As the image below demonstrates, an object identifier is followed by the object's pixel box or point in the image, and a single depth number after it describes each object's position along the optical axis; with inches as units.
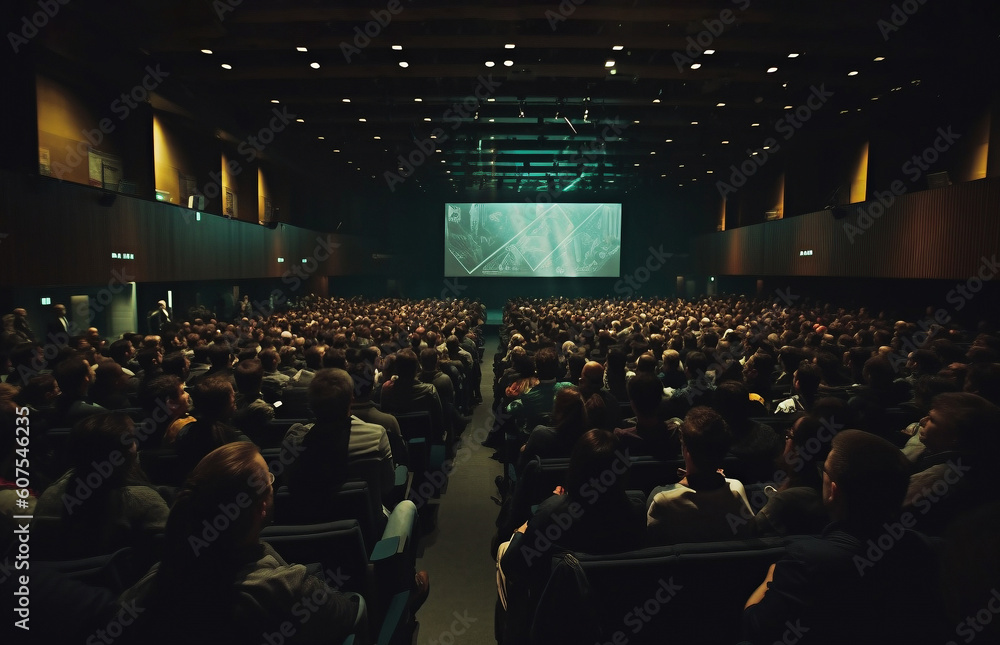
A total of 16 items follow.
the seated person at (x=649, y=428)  120.8
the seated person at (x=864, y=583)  61.0
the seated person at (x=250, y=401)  144.2
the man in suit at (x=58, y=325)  376.8
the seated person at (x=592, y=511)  77.5
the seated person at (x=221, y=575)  51.7
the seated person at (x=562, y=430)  120.4
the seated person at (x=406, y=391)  186.9
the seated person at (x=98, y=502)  76.0
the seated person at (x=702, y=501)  86.7
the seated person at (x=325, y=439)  97.5
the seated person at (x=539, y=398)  170.9
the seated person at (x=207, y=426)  112.7
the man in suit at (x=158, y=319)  521.5
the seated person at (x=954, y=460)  81.4
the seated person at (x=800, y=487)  90.4
